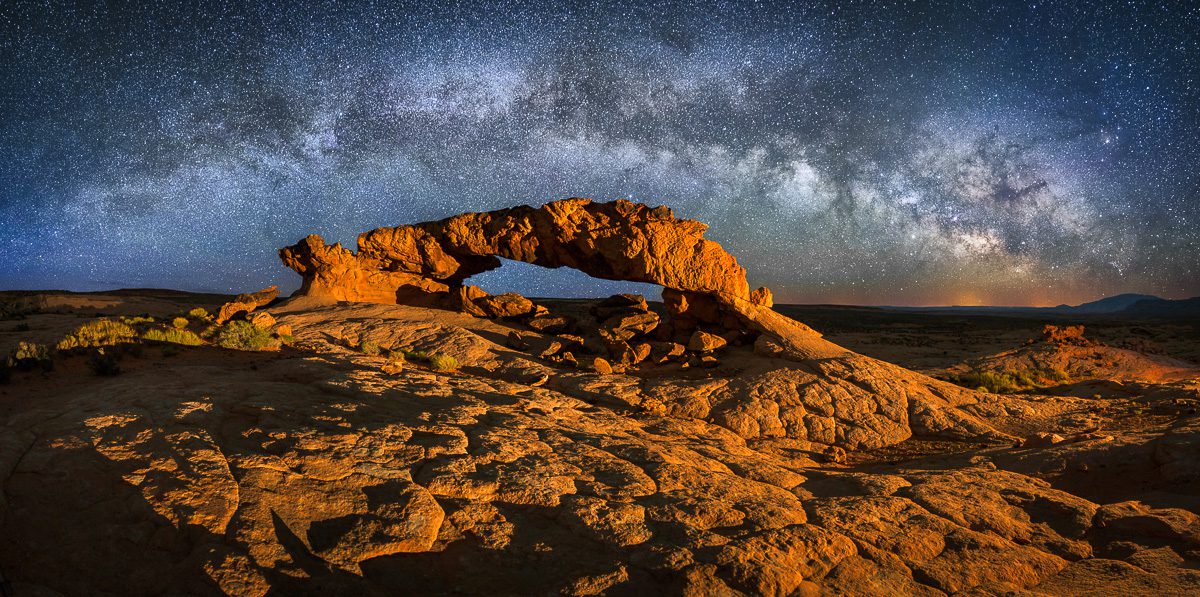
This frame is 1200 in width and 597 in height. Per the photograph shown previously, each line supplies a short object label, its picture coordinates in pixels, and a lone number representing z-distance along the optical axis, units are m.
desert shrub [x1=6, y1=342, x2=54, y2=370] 9.88
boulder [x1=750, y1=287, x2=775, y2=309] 15.64
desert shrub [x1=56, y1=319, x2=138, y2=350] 11.50
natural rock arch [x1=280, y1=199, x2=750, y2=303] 15.11
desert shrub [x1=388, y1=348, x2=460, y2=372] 12.74
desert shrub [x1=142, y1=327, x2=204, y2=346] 12.42
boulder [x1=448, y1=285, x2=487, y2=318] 18.57
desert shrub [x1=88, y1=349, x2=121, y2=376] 9.86
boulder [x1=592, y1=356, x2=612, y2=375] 12.94
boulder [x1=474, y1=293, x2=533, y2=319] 18.27
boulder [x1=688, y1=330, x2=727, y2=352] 14.09
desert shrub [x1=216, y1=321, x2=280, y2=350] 12.66
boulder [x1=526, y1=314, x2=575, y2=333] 17.20
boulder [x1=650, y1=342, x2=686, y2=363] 14.16
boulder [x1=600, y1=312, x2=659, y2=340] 15.85
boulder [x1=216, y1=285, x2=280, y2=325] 16.21
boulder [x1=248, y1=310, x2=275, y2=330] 14.02
